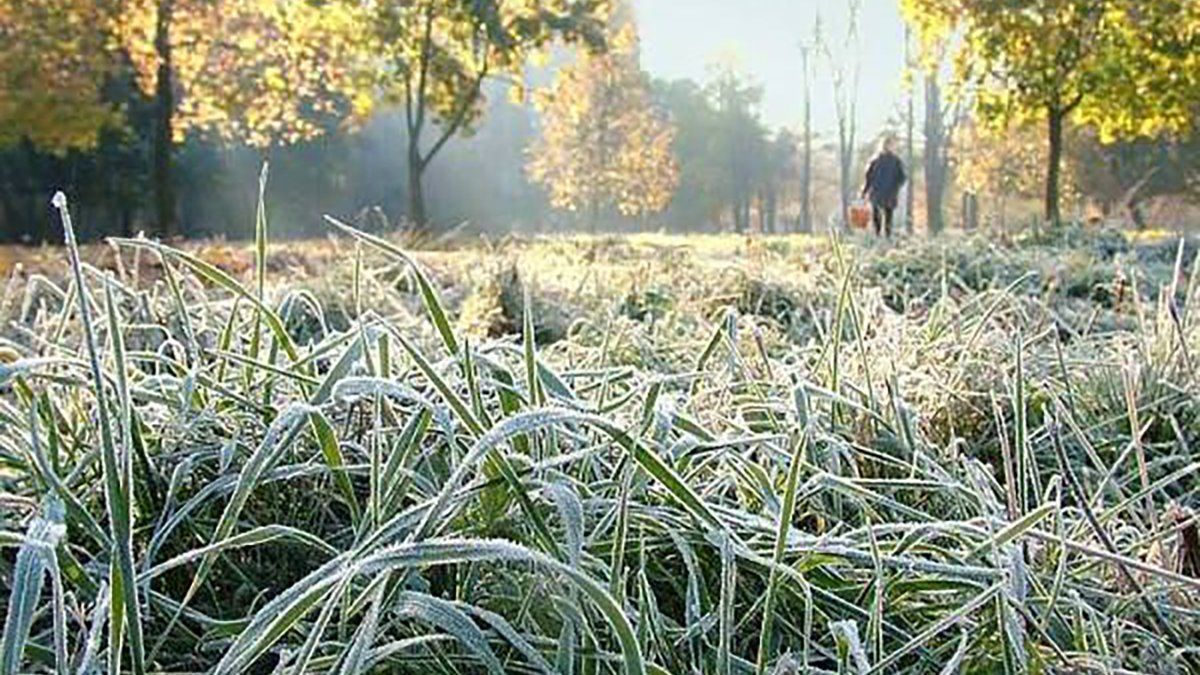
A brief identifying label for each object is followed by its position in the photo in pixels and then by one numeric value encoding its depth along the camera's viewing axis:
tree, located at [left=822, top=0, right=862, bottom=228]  37.44
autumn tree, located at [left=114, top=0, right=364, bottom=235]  15.17
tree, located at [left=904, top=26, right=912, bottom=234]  37.53
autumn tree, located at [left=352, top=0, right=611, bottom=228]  18.41
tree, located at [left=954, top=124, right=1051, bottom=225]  32.44
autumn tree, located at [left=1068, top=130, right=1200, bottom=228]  29.78
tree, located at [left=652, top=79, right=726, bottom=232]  40.88
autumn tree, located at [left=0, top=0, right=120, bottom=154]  13.81
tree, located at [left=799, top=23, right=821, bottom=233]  36.64
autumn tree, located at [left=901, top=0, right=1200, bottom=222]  15.33
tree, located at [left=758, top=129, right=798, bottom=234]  43.25
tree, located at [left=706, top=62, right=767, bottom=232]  41.22
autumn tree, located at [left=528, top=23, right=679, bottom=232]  33.12
